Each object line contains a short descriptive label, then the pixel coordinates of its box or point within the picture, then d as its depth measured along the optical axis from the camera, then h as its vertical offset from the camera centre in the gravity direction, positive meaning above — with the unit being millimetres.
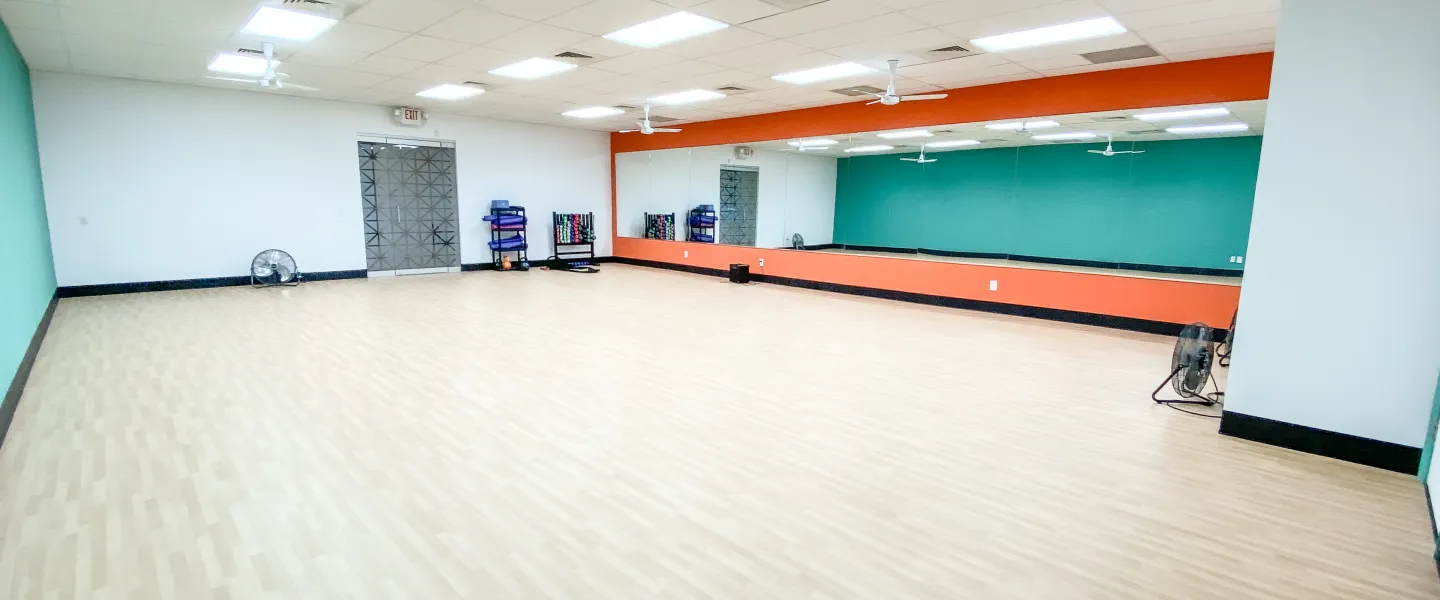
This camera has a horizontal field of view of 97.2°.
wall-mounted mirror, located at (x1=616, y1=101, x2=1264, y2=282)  7980 +494
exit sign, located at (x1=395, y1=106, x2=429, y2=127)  9830 +1441
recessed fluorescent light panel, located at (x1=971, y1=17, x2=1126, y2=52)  4891 +1524
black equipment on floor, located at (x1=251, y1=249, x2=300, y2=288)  8844 -879
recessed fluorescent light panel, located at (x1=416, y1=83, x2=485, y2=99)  8227 +1568
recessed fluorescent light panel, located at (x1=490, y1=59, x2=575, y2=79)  6679 +1545
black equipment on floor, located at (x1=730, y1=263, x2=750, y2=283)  10375 -924
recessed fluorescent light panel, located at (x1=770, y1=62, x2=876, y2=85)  6516 +1540
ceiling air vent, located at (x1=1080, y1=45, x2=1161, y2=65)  5520 +1516
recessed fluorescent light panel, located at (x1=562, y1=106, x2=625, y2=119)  9820 +1587
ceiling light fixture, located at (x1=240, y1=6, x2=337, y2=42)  5102 +1512
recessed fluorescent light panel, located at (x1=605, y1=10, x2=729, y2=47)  5030 +1528
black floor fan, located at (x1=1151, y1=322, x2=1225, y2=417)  4113 -871
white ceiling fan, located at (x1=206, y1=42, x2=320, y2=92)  5934 +1371
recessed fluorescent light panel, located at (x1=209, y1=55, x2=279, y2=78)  6727 +1525
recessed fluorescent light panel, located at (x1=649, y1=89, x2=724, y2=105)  8191 +1565
